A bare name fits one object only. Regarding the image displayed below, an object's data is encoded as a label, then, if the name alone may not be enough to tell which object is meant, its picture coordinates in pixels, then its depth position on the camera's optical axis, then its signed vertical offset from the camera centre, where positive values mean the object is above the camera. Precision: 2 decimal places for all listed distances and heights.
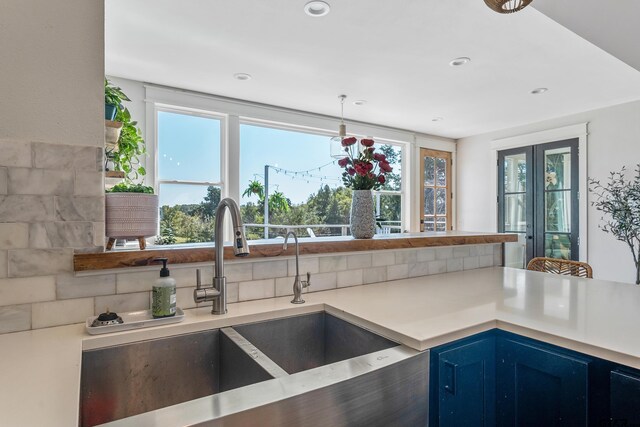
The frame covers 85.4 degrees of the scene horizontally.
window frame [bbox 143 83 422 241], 3.71 +1.21
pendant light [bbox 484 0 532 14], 1.66 +1.03
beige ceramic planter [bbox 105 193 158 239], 1.18 +0.00
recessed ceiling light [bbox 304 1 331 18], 2.25 +1.37
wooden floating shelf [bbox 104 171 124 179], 1.76 +0.20
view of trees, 3.95 +0.03
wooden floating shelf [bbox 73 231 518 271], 1.05 -0.14
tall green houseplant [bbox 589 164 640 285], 3.82 +0.08
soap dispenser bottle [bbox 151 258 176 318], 1.05 -0.25
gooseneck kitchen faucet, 1.08 -0.20
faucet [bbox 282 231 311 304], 1.29 -0.27
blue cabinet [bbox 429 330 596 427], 0.87 -0.47
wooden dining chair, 2.14 -0.34
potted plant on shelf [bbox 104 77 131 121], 1.51 +0.49
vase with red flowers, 1.62 +0.17
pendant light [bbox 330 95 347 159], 3.98 +0.79
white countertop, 0.69 -0.33
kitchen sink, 0.67 -0.41
